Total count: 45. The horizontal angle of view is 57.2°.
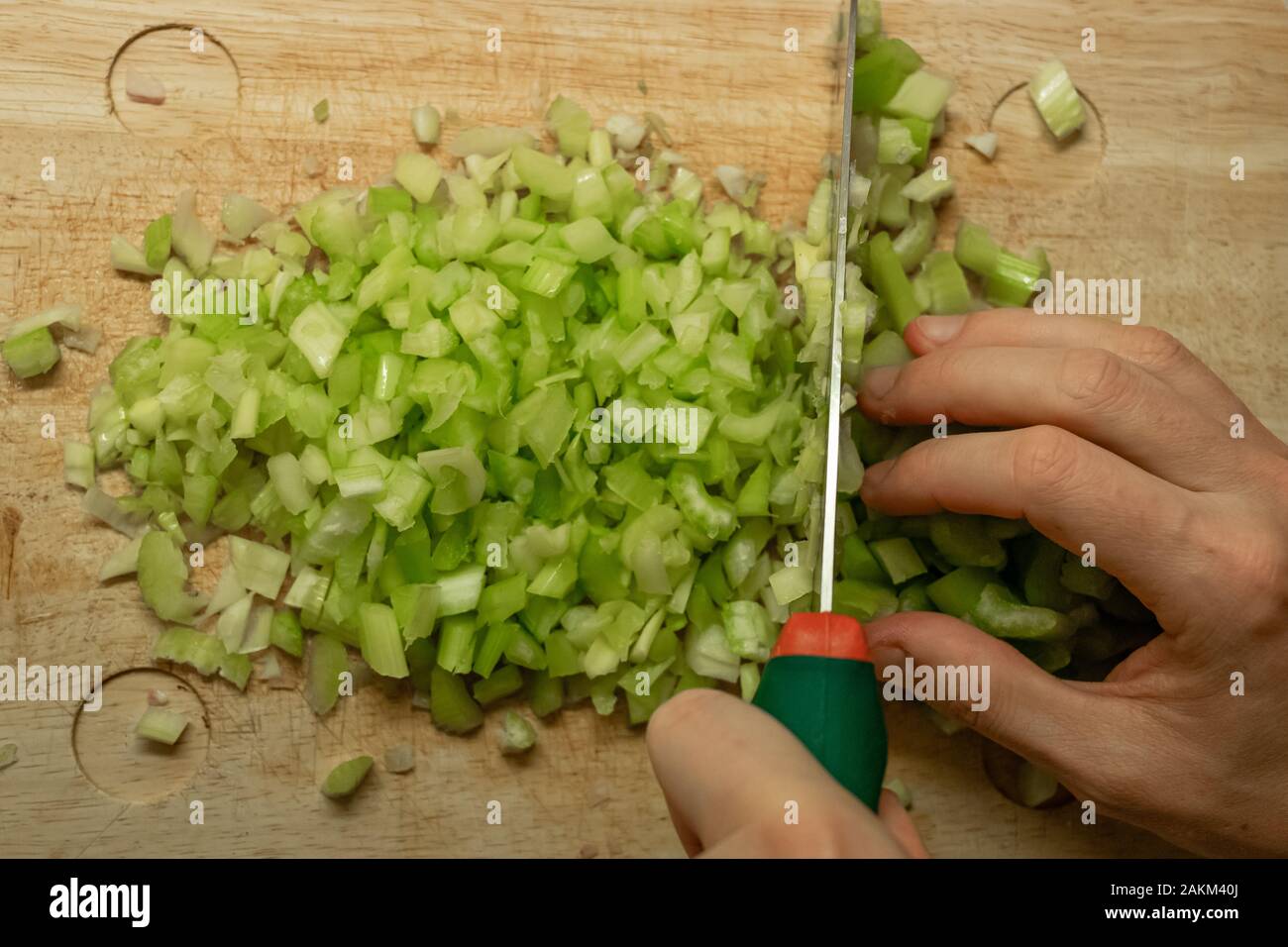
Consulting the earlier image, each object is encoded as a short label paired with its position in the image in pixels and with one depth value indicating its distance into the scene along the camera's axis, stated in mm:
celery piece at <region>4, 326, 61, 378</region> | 270
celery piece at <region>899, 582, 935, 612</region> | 266
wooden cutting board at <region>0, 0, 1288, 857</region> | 269
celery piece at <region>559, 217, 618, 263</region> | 259
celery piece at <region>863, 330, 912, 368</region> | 271
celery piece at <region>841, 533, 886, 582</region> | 266
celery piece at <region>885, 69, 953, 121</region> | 279
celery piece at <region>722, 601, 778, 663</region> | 264
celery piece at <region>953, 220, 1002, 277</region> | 278
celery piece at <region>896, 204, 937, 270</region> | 279
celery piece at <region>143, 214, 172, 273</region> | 272
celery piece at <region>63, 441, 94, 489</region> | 270
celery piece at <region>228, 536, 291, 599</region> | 268
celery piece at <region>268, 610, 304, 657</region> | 268
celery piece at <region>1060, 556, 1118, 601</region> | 258
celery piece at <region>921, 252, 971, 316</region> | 276
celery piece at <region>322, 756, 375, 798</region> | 264
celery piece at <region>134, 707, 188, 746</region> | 268
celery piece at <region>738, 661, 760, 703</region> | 267
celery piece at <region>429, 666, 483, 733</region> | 265
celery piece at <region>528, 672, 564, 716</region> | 269
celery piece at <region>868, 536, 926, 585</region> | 264
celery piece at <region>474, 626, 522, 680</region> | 260
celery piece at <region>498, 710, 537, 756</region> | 267
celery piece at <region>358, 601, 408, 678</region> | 258
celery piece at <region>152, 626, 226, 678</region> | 268
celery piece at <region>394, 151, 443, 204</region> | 273
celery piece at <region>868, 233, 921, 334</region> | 272
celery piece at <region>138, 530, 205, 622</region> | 266
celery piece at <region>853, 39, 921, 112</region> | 272
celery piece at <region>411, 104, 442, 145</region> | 278
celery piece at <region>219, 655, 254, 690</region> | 269
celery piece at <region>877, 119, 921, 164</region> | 274
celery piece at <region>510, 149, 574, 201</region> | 269
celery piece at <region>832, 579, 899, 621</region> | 263
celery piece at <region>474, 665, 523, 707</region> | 267
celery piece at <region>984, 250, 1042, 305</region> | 277
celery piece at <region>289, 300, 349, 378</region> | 256
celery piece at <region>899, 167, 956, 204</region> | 280
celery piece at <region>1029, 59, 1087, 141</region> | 283
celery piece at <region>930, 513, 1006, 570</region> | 259
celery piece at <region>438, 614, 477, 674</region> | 260
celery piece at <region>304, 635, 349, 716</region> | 268
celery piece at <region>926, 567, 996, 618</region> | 261
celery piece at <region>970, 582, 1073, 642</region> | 256
